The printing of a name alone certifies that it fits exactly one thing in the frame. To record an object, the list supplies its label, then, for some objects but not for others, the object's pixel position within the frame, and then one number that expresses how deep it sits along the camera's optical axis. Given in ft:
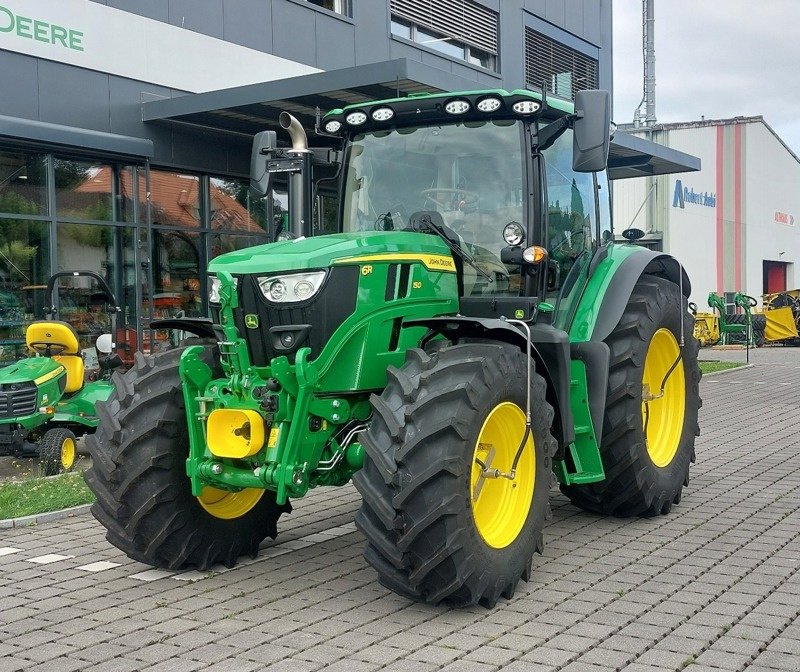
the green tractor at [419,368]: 16.42
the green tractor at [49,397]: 30.96
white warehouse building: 111.34
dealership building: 41.09
